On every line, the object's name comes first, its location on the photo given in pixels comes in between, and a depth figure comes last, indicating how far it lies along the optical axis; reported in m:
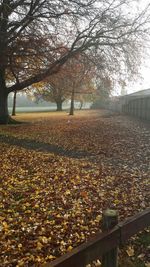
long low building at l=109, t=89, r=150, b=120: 20.27
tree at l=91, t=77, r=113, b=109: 17.14
